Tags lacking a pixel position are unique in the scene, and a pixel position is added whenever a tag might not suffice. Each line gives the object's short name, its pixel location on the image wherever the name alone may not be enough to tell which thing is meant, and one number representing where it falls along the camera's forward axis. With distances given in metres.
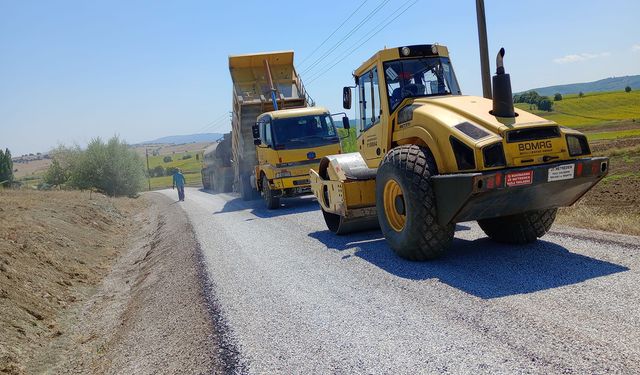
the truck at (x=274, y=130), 15.26
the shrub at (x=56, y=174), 34.06
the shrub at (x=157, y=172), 88.56
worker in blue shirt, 25.69
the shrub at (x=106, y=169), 32.28
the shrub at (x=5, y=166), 40.31
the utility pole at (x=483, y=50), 13.92
